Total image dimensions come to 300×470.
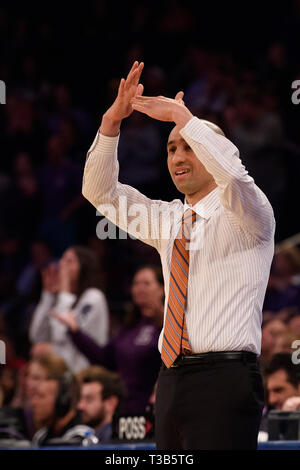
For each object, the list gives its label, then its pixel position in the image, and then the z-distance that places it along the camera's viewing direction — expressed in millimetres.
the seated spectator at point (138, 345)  9437
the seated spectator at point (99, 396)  9586
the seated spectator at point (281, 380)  8461
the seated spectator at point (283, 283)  12266
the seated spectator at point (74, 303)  11301
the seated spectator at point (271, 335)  10008
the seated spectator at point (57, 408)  8984
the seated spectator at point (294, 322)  10064
